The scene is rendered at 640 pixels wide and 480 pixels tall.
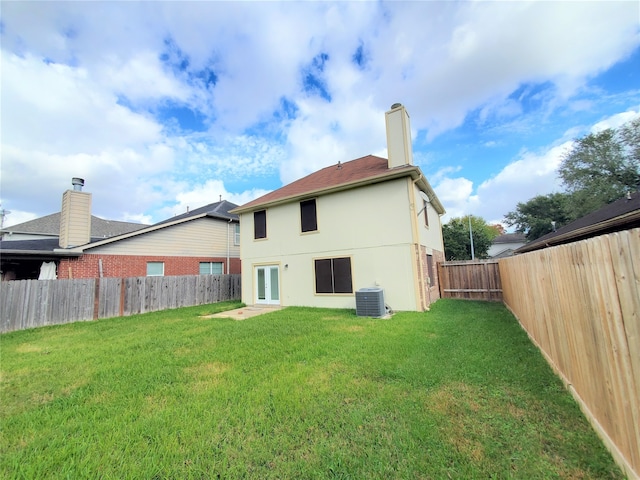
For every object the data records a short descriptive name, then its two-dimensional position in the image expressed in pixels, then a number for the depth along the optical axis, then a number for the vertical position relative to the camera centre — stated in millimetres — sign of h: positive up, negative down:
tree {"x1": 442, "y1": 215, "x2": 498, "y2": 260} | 26562 +2456
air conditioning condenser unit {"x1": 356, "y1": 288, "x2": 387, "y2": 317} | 8180 -1029
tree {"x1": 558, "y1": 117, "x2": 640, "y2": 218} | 21969 +8194
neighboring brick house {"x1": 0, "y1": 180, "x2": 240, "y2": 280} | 11156 +1695
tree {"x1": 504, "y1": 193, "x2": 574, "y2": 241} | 32553 +6293
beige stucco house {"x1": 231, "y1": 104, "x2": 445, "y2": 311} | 9070 +1448
